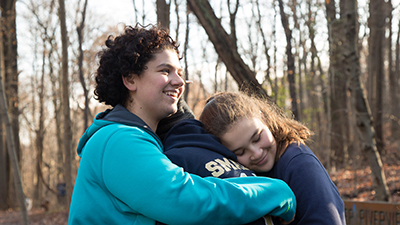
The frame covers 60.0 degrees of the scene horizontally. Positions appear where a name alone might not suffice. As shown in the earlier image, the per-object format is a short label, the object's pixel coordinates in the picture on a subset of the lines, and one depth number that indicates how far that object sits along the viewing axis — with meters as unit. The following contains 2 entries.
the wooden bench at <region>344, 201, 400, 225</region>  3.36
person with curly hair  1.41
